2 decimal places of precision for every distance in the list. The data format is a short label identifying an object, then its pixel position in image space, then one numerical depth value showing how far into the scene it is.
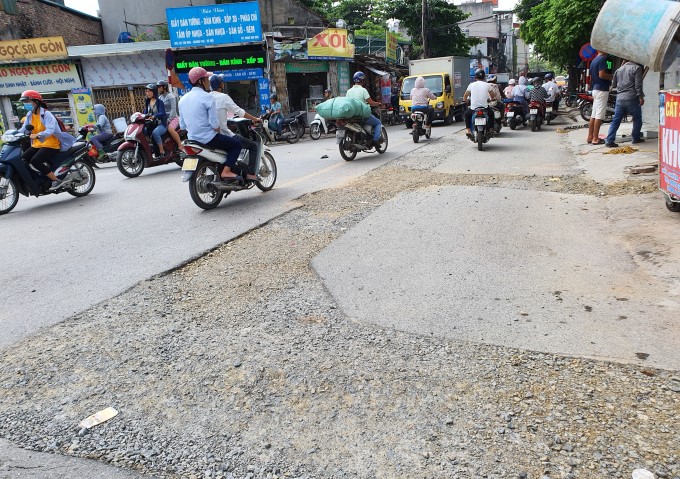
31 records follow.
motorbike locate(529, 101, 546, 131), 14.91
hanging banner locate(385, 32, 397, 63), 29.11
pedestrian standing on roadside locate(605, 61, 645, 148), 8.73
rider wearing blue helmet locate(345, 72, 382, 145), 10.71
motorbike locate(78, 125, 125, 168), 12.31
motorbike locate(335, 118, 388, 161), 10.34
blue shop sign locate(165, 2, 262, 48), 20.55
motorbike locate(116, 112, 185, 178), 10.41
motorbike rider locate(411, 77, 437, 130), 13.31
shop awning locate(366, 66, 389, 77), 27.11
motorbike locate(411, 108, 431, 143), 13.52
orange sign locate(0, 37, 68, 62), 20.36
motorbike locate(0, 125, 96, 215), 7.50
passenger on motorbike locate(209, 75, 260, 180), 6.98
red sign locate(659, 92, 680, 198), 4.79
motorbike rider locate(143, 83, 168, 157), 10.68
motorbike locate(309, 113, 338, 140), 18.89
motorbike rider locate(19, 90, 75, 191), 7.63
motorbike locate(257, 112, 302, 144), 18.43
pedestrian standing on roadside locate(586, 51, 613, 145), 9.98
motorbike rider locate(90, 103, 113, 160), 13.00
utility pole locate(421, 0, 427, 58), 30.09
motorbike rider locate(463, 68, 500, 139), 11.13
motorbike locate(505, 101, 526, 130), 15.26
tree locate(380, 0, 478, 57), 35.66
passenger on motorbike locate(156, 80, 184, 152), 10.80
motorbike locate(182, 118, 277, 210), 6.51
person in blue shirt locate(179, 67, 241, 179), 6.52
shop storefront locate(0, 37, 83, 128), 20.50
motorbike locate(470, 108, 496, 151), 11.06
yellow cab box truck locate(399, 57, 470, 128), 20.66
